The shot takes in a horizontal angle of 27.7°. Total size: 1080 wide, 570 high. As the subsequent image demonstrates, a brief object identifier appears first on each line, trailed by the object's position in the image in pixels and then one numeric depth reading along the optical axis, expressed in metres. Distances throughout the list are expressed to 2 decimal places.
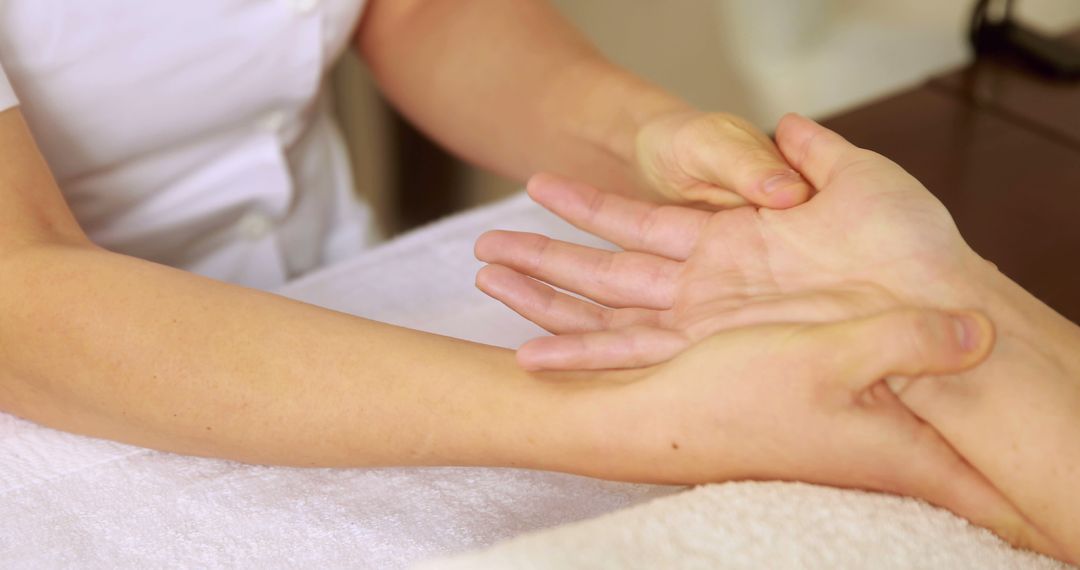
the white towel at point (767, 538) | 0.62
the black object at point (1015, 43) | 1.00
